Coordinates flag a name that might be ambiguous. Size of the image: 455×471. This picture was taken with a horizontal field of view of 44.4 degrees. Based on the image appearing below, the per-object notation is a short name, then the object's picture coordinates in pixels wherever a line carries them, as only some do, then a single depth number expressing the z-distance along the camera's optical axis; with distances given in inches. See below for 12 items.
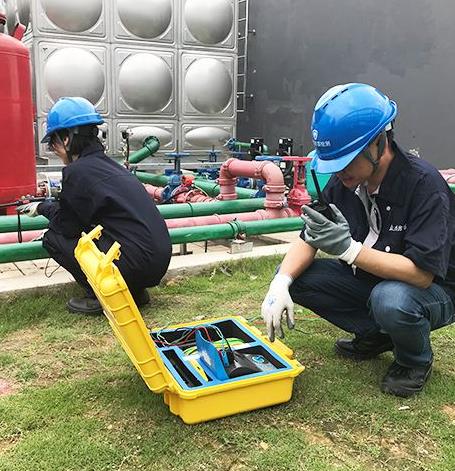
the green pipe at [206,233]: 126.8
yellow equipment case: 66.8
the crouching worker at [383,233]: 72.5
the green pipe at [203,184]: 222.7
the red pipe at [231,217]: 163.0
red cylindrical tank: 162.9
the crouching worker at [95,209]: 106.7
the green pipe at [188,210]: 152.2
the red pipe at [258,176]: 183.6
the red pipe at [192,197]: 210.0
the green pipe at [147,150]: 274.2
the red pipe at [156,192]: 225.3
